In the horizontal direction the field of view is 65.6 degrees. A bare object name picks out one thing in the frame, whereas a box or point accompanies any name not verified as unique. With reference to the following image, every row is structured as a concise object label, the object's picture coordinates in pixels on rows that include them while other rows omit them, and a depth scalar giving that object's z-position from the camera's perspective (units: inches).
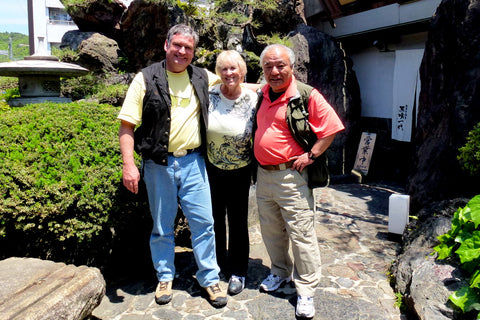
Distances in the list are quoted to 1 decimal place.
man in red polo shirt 133.9
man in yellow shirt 133.3
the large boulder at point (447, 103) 222.1
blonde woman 140.1
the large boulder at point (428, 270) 127.4
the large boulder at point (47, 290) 100.6
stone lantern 271.4
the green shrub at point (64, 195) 135.1
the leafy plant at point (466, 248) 121.9
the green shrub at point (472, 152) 205.9
